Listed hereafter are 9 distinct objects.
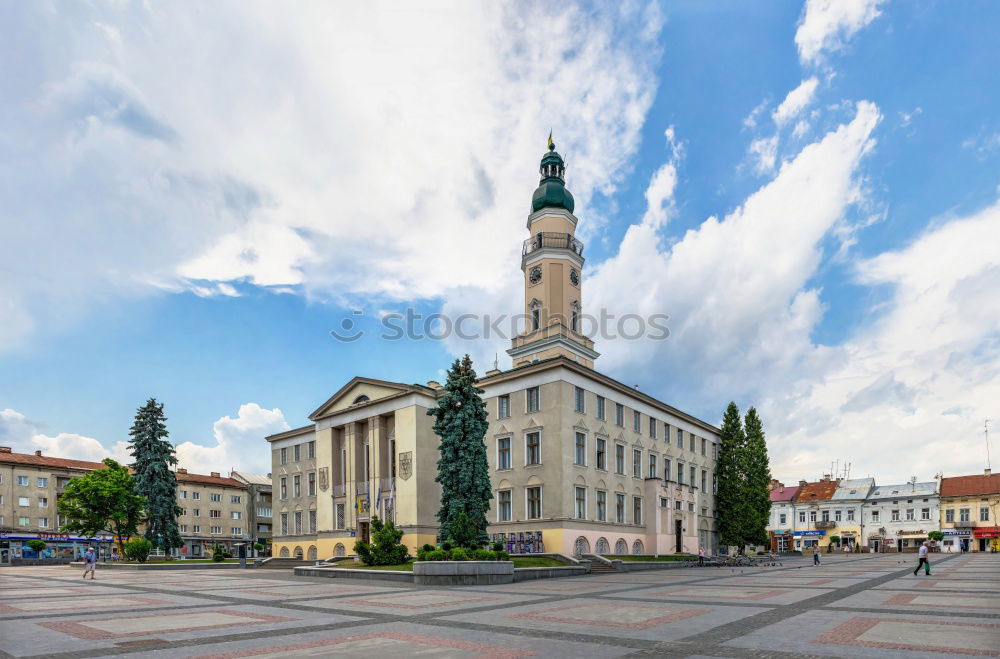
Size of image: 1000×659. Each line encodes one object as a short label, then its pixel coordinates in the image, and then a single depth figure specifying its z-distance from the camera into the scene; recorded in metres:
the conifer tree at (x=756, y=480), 65.56
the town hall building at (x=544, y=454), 46.16
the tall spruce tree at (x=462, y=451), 38.72
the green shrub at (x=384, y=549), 37.69
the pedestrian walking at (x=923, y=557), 34.16
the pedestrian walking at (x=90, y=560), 37.50
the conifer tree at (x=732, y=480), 65.62
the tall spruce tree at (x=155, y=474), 60.69
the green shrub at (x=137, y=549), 52.22
